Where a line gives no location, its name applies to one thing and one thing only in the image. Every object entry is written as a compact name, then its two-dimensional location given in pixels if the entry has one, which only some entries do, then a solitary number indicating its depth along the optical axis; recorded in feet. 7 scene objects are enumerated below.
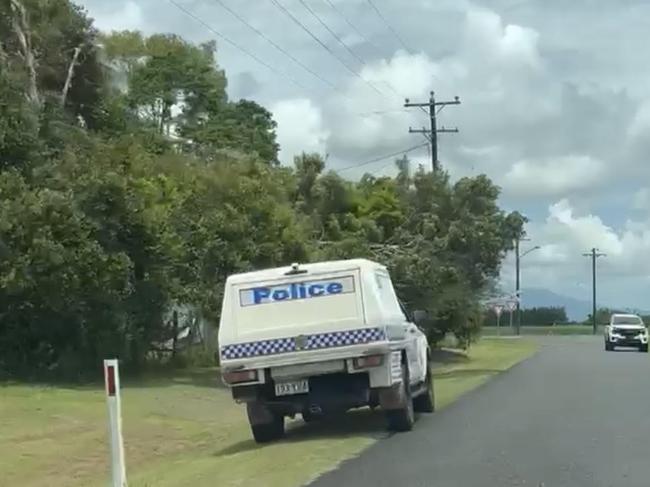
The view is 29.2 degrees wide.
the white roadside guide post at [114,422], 39.25
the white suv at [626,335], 192.34
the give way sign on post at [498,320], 285.56
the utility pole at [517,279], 327.96
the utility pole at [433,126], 169.07
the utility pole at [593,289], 392.84
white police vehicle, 56.08
